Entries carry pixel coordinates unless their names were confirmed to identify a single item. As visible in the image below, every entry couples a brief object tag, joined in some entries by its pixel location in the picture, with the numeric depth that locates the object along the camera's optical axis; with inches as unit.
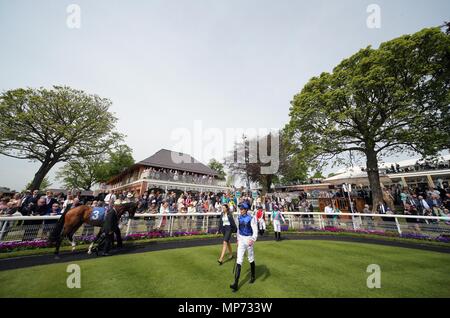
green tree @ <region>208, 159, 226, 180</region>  2154.3
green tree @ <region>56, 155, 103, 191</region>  1662.8
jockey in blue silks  167.7
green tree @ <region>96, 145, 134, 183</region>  1611.7
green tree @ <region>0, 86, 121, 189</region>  690.8
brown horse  251.0
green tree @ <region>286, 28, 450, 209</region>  443.2
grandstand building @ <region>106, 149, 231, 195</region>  918.4
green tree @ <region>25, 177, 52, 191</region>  2328.5
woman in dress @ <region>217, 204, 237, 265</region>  245.1
